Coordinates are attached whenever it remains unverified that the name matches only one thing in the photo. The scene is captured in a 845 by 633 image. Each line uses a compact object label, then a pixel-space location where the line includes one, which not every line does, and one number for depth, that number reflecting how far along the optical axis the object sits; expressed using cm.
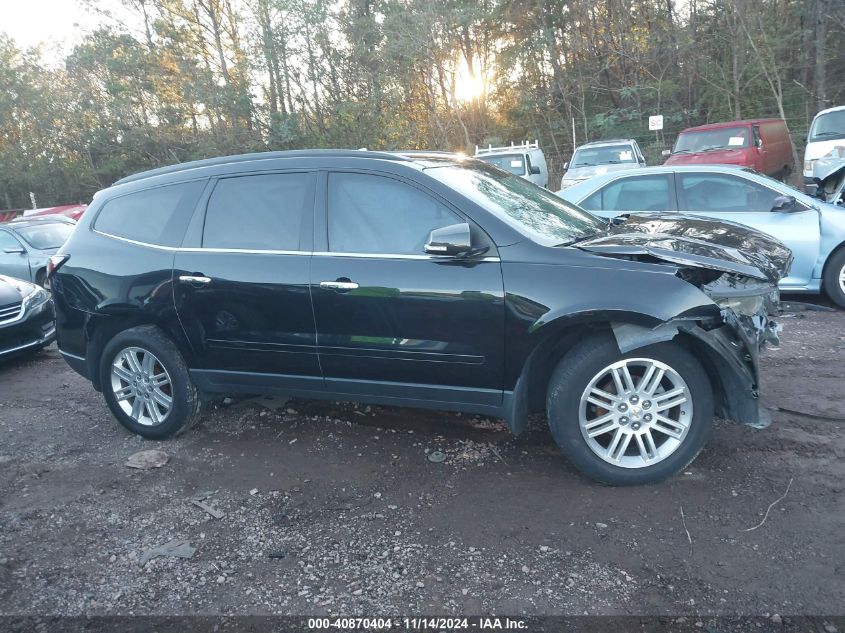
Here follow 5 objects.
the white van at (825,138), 1258
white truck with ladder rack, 1656
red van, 1375
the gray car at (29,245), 1062
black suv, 331
